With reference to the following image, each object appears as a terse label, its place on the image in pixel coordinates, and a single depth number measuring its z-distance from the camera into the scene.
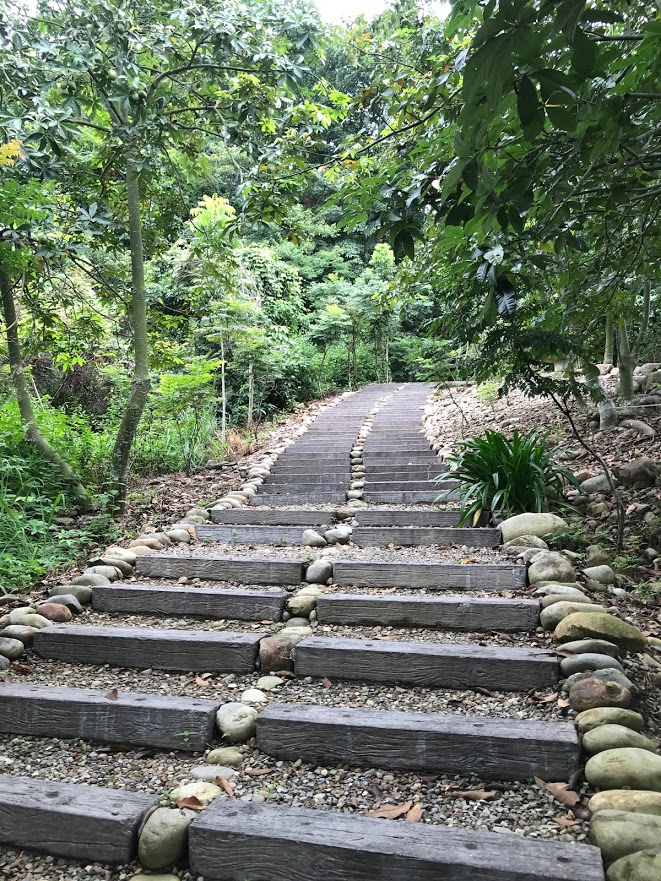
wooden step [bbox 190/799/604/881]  1.32
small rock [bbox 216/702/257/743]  1.93
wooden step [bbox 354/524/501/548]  3.45
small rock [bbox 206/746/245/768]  1.83
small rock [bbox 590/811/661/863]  1.32
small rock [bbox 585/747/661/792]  1.50
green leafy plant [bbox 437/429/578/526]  3.61
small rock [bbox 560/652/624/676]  1.95
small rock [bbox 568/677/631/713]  1.79
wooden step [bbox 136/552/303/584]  3.07
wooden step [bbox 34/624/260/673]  2.32
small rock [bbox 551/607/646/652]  2.12
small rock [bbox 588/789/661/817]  1.42
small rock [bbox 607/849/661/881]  1.24
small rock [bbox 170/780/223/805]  1.65
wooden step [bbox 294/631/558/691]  2.04
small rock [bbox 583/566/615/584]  2.80
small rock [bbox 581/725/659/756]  1.63
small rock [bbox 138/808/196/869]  1.51
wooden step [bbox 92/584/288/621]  2.72
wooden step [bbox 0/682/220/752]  1.94
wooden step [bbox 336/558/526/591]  2.79
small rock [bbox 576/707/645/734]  1.71
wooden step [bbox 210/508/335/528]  4.13
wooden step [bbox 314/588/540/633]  2.42
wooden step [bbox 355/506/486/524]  3.93
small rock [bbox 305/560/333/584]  3.03
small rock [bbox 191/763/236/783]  1.76
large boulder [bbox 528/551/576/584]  2.71
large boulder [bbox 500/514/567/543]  3.25
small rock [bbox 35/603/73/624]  2.74
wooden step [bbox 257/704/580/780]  1.66
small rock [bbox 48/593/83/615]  2.84
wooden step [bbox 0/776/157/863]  1.55
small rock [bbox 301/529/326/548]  3.61
